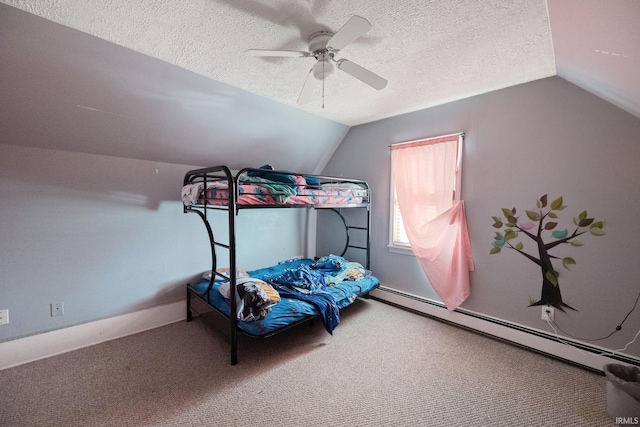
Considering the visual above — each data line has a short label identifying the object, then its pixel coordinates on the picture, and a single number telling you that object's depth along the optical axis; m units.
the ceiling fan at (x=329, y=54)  1.33
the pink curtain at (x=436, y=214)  2.70
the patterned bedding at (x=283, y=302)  2.11
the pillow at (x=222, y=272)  2.72
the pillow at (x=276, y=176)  2.33
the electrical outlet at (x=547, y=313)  2.25
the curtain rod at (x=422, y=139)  2.70
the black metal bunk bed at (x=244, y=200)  2.08
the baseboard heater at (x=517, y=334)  2.04
